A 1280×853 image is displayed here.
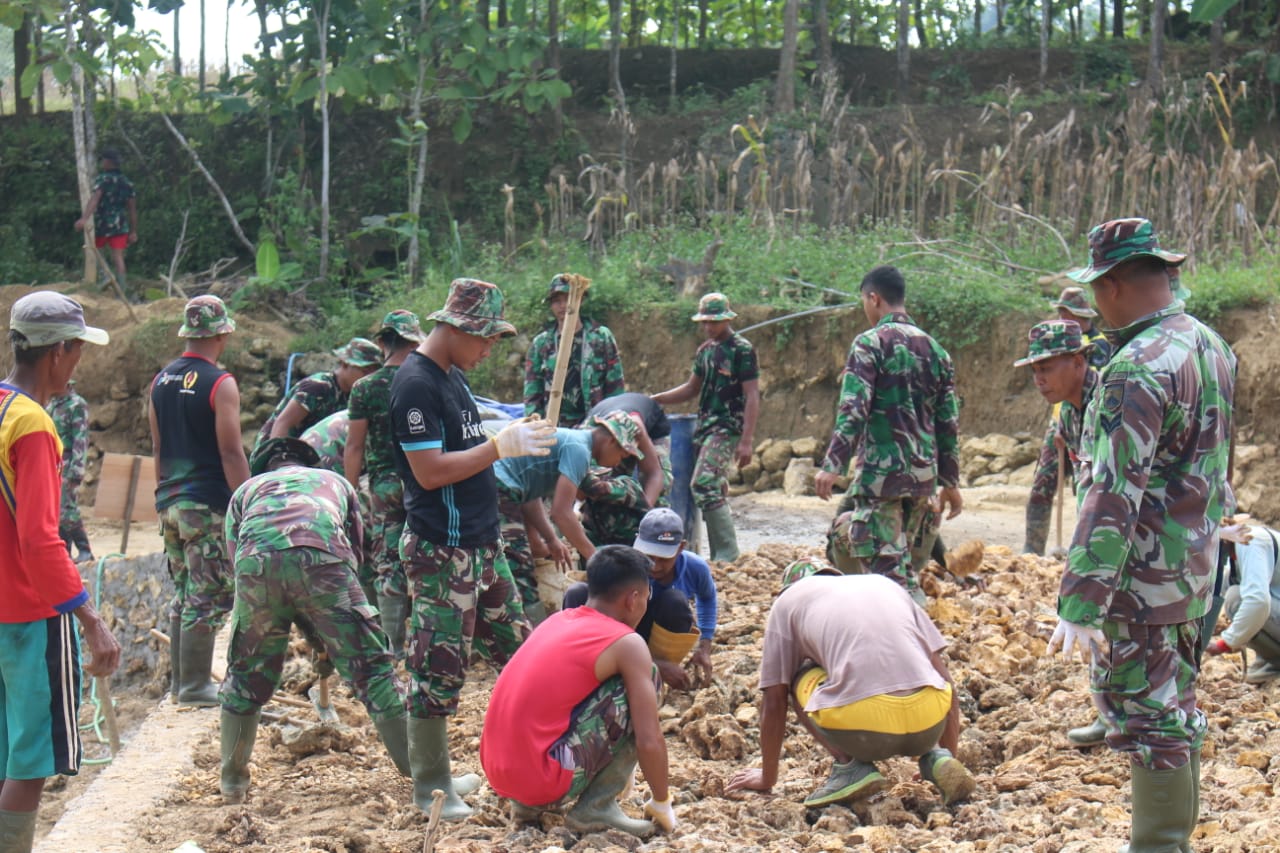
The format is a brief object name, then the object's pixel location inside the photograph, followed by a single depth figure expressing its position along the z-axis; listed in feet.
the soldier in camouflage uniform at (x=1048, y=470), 27.35
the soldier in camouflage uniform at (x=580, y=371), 29.55
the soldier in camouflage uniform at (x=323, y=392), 24.26
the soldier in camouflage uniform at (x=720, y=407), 29.40
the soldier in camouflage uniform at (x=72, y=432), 31.99
